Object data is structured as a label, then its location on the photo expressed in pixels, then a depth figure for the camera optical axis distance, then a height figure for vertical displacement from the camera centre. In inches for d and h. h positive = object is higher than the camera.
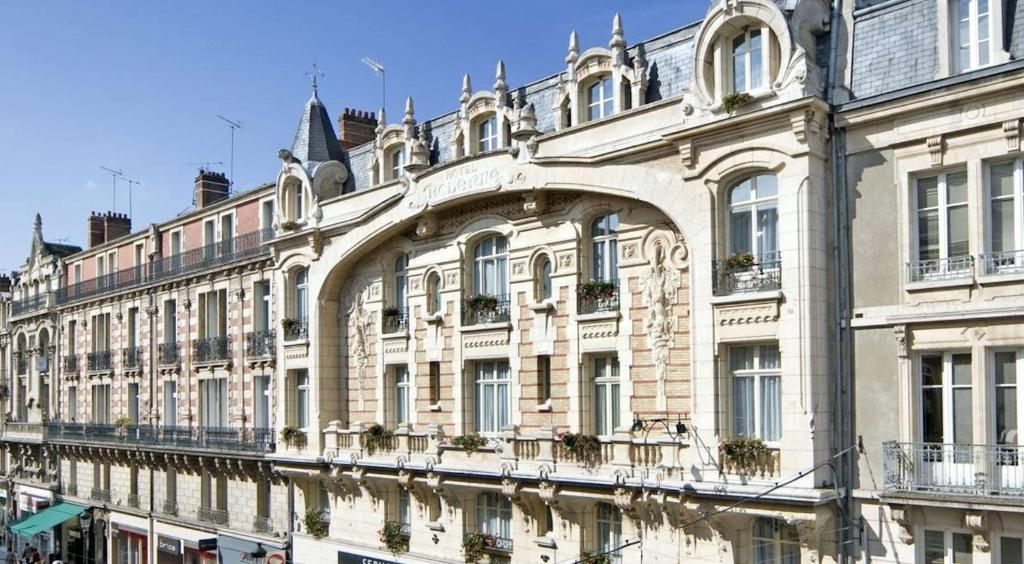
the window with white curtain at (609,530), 770.8 -150.7
